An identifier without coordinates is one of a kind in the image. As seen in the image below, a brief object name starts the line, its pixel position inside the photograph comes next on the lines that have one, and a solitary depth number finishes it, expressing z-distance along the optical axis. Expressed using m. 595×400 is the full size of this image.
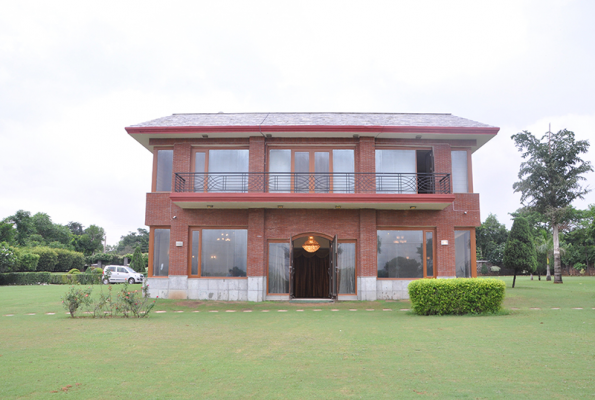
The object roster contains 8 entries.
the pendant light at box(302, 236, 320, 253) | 17.30
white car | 34.19
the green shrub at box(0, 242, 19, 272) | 30.48
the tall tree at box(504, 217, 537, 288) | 21.09
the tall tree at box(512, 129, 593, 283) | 26.11
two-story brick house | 16.09
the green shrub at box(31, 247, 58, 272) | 40.66
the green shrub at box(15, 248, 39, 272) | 33.97
